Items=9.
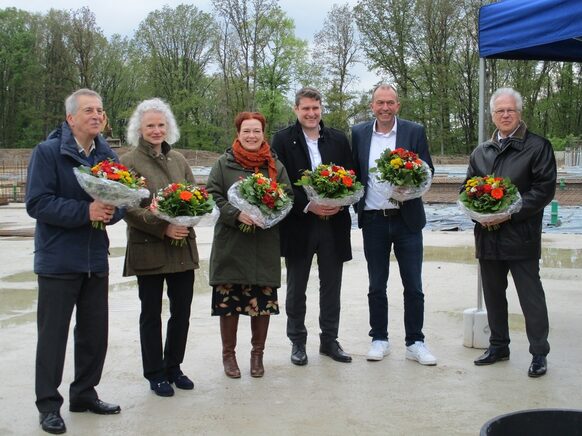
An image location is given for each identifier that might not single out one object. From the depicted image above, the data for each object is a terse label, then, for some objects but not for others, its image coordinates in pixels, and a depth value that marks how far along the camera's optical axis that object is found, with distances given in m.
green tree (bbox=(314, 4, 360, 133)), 45.12
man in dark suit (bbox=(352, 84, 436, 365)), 4.99
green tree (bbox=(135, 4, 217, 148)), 49.94
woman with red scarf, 4.60
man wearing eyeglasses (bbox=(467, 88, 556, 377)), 4.65
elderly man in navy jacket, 3.76
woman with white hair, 4.26
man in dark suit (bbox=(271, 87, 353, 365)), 4.99
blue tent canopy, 4.68
